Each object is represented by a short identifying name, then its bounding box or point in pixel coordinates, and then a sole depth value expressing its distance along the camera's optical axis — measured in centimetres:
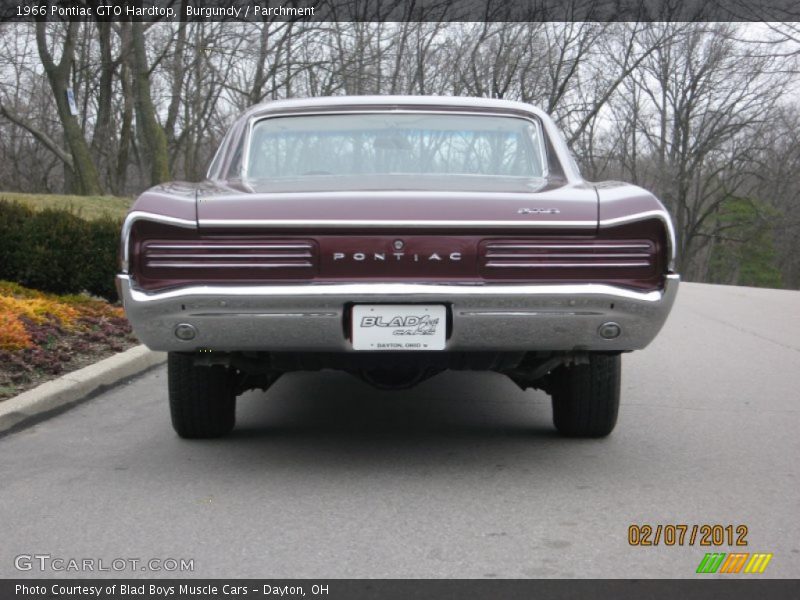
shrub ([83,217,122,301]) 980
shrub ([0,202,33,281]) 960
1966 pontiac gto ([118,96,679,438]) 397
